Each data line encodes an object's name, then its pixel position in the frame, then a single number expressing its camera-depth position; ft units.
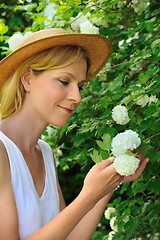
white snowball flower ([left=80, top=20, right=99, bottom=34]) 8.83
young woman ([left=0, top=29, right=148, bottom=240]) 5.47
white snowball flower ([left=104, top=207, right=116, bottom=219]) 9.87
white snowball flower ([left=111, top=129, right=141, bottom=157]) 5.57
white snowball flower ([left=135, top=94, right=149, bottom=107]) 7.64
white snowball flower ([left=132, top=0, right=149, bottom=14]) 9.02
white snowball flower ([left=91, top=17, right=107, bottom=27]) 9.39
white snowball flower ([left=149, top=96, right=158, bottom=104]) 7.69
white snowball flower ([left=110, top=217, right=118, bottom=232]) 9.61
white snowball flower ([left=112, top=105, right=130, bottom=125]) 6.86
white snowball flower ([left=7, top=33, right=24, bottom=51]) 8.68
